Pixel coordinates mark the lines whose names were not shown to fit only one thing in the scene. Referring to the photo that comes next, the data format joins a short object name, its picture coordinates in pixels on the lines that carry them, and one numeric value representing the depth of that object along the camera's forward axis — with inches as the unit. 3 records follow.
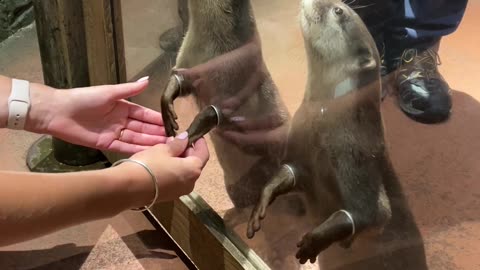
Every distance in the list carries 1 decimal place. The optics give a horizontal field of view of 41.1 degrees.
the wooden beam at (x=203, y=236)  65.3
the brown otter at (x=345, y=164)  52.0
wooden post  77.7
